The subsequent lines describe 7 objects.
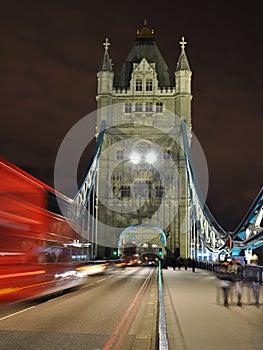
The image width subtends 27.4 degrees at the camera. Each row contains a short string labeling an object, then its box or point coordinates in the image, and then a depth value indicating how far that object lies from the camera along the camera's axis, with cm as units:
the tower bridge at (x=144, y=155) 7175
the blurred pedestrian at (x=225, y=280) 1414
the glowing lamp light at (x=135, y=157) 7556
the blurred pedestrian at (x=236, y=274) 1446
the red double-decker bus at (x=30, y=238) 1164
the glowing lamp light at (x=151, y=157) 7525
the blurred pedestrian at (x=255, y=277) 1445
